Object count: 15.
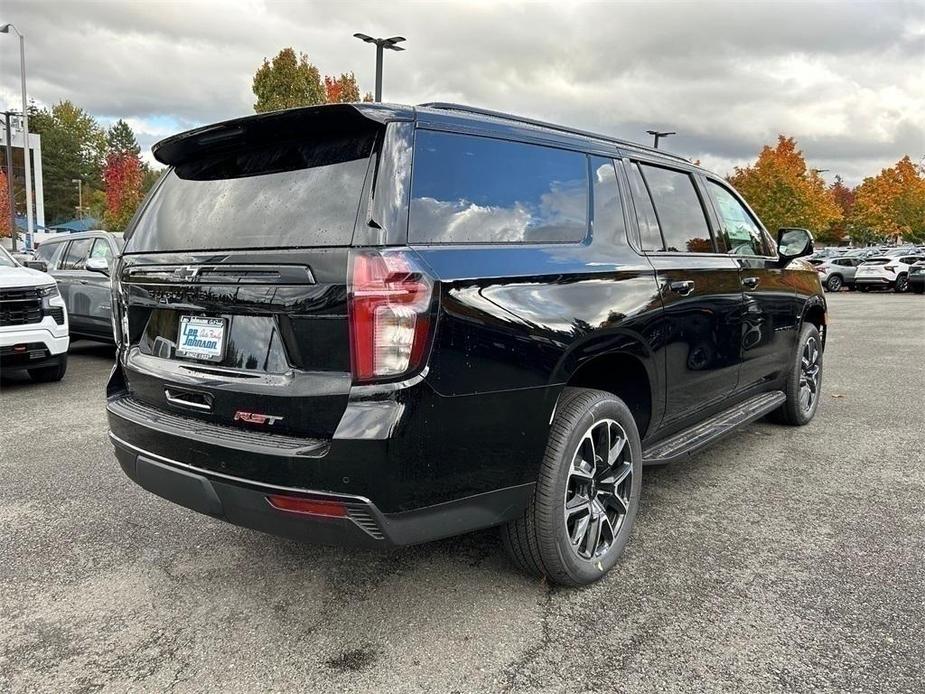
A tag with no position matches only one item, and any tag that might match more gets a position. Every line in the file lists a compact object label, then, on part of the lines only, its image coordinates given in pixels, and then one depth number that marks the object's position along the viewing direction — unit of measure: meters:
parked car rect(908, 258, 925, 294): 26.33
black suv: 2.19
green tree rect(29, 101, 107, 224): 76.12
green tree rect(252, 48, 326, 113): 24.16
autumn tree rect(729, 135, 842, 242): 36.44
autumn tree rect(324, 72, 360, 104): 26.84
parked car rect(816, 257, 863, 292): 28.55
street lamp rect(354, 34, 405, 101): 15.85
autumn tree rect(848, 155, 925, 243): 53.94
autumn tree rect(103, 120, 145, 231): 46.03
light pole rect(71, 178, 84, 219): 76.27
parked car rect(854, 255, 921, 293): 26.84
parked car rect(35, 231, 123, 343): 8.34
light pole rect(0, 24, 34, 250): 27.62
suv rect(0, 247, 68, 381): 6.36
